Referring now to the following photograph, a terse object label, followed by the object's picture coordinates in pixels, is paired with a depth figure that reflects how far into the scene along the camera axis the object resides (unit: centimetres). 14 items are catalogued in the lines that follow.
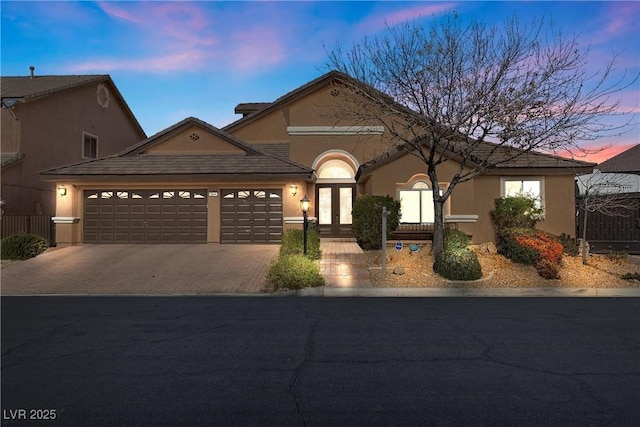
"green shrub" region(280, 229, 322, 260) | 1352
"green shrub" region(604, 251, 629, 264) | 1333
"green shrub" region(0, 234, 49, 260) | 1499
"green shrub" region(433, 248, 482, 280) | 1127
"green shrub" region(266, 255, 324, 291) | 1062
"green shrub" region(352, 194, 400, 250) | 1517
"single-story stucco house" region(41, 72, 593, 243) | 1733
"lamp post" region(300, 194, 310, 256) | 1308
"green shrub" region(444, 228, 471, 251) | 1272
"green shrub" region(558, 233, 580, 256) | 1436
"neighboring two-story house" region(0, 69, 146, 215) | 1927
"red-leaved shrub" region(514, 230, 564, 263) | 1198
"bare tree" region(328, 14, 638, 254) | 1171
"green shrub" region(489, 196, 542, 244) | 1680
